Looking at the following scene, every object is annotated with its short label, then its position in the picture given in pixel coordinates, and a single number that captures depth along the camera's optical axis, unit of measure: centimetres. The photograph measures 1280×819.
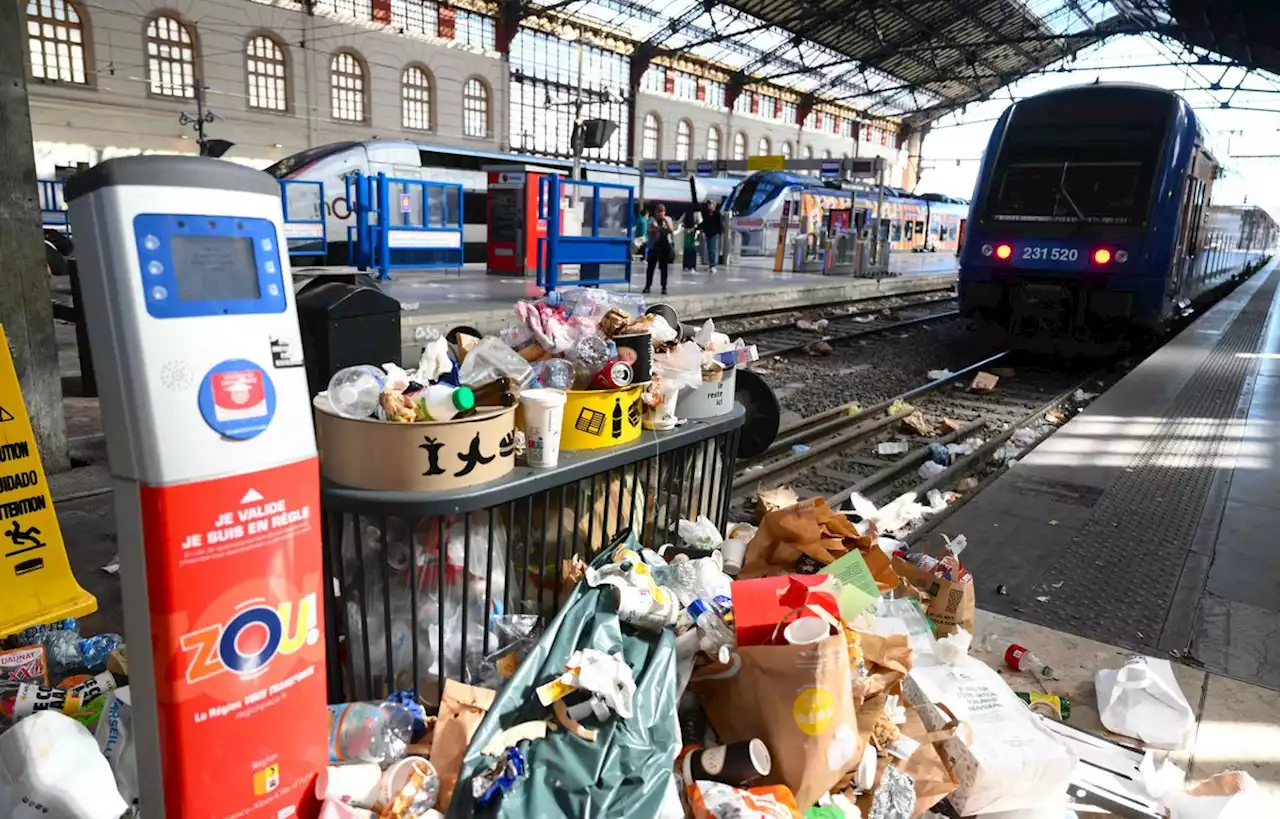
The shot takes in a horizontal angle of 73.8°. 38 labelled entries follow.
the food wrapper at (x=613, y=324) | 272
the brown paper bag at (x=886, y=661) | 222
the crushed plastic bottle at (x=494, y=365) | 236
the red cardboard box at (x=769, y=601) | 218
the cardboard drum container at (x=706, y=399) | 291
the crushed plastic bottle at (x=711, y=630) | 231
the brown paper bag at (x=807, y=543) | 295
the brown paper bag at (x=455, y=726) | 193
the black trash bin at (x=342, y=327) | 294
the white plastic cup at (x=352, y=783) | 178
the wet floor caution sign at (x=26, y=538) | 277
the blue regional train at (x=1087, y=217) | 857
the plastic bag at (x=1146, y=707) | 254
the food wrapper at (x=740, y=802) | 187
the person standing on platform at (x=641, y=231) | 2147
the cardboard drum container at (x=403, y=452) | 197
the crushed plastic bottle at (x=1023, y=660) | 293
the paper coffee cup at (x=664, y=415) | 271
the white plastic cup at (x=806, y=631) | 204
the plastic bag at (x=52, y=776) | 171
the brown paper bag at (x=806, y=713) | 196
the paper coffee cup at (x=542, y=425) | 222
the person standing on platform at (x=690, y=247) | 1919
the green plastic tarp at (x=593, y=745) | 183
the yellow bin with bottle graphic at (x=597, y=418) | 243
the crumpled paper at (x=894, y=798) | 209
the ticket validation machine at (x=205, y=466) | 139
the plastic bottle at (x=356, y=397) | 211
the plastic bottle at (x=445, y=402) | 207
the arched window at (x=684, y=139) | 4162
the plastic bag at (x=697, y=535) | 296
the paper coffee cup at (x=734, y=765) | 199
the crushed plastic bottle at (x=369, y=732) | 194
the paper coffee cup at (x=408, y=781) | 182
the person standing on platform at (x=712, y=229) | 1944
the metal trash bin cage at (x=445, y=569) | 204
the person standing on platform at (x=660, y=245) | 1365
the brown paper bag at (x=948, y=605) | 299
